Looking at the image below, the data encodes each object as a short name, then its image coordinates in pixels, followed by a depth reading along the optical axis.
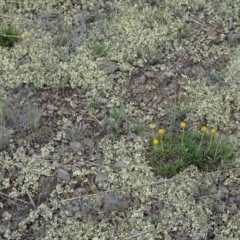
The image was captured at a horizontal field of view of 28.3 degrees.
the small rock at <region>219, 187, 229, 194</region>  3.19
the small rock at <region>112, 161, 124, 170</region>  3.29
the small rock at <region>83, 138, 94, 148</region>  3.44
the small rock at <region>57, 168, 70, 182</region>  3.24
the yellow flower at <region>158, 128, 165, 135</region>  3.24
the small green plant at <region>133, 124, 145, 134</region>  3.47
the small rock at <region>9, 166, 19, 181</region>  3.25
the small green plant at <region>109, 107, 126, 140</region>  3.49
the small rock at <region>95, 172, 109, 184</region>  3.23
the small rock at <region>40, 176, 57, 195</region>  3.19
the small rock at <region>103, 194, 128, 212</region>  3.09
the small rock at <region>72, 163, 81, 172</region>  3.29
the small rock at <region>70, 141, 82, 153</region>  3.41
